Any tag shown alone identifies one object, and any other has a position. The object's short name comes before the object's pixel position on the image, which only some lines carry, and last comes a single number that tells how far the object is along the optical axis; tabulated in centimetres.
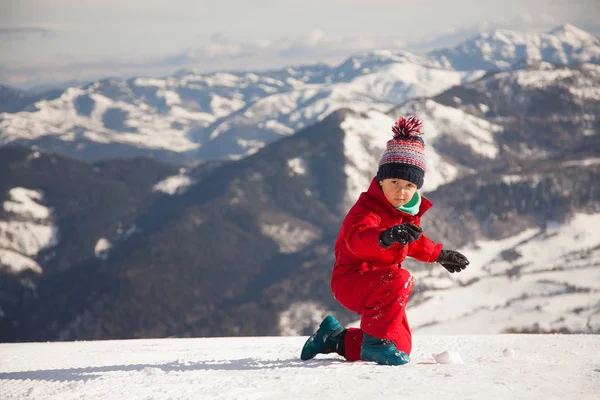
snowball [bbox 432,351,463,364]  862
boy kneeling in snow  862
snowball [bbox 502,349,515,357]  926
